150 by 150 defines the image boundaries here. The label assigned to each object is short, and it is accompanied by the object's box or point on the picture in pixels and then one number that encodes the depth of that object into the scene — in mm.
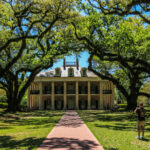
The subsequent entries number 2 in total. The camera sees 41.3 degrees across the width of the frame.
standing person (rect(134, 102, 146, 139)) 8266
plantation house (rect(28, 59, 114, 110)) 39781
